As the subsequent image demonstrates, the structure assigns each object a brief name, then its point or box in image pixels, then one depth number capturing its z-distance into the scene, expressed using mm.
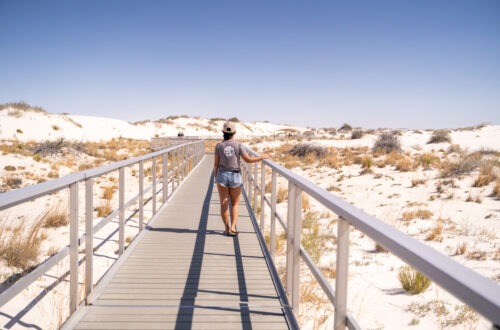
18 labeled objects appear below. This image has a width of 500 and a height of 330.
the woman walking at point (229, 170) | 5371
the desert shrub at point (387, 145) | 24391
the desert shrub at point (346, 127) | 64662
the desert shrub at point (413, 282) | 5086
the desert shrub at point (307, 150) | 23416
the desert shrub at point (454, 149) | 22820
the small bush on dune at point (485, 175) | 12039
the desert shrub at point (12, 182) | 12884
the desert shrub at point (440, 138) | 29734
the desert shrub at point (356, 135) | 36312
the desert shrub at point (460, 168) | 13750
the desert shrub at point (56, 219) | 8133
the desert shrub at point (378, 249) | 6945
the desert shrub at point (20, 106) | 41409
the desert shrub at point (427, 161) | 16742
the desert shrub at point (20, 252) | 5621
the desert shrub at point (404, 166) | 15874
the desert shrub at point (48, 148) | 20672
